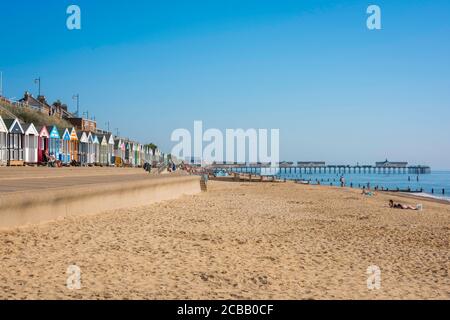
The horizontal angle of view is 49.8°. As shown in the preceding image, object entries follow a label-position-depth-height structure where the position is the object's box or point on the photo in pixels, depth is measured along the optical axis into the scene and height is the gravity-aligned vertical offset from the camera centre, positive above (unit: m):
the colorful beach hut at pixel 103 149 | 57.81 +1.31
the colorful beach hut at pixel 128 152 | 76.34 +1.28
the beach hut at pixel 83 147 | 49.12 +1.33
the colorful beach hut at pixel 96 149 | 55.00 +1.25
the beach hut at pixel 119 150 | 61.37 +1.50
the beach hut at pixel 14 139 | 33.19 +1.48
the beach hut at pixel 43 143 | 38.00 +1.38
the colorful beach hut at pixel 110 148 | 61.51 +1.55
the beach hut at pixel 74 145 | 45.95 +1.44
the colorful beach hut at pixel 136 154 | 83.22 +1.03
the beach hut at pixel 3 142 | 31.73 +1.22
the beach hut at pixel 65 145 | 43.19 +1.35
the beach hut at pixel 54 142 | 40.28 +1.53
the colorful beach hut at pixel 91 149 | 52.62 +1.15
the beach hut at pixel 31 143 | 35.34 +1.24
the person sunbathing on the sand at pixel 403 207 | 26.88 -2.66
